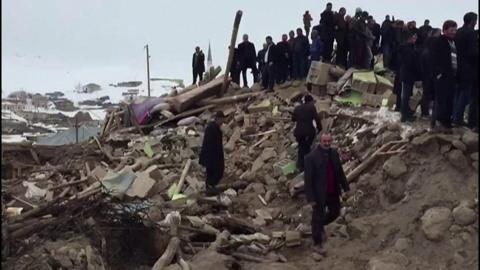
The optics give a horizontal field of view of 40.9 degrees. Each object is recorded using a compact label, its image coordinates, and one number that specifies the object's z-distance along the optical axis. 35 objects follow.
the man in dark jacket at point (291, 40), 16.16
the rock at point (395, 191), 9.24
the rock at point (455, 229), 7.84
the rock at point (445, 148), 8.79
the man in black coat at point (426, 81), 6.83
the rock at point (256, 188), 11.67
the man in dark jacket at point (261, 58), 17.34
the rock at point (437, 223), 8.02
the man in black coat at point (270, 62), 16.19
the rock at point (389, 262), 7.80
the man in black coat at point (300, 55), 15.84
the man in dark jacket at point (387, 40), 15.17
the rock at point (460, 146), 8.55
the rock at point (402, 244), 8.16
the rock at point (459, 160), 8.51
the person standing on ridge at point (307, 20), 17.16
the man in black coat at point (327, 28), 14.71
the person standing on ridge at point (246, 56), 17.30
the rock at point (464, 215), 7.77
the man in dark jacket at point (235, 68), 17.66
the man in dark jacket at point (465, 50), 5.71
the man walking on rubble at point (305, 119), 10.71
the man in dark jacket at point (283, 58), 16.14
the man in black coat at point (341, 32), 14.79
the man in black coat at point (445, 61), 6.32
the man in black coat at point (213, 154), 11.09
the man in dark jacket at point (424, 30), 12.79
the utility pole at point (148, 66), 32.16
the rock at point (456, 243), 7.71
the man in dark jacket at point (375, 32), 15.79
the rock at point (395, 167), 9.38
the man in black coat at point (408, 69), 9.88
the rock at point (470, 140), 8.05
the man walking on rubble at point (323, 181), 7.94
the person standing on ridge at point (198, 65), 19.86
